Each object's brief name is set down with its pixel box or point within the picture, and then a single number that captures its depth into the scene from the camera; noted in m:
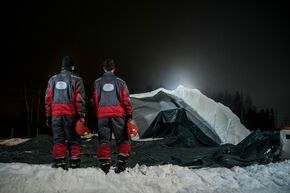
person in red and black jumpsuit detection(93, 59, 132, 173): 4.03
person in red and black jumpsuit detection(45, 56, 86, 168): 3.96
